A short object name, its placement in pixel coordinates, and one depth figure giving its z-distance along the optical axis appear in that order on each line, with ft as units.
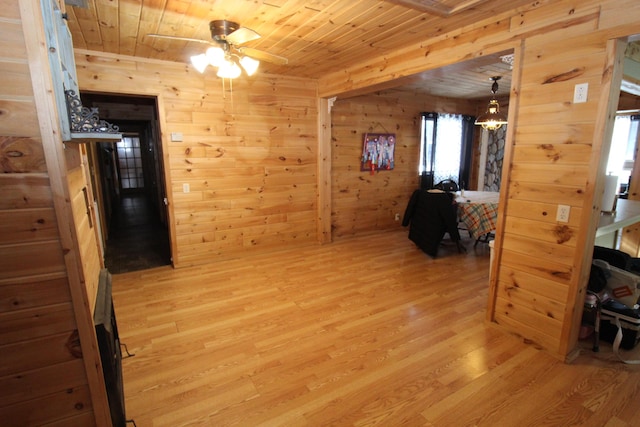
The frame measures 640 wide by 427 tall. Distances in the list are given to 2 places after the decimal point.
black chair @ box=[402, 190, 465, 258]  13.67
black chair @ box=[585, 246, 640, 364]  7.36
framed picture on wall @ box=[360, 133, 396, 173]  17.43
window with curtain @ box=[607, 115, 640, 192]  15.62
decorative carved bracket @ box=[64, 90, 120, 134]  4.26
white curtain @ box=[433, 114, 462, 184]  20.15
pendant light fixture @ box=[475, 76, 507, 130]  14.40
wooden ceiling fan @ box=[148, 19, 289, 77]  7.75
